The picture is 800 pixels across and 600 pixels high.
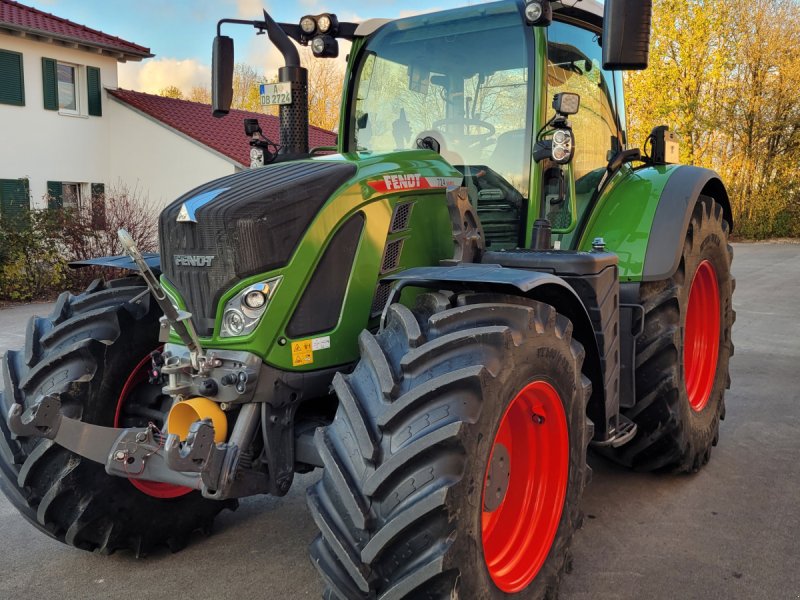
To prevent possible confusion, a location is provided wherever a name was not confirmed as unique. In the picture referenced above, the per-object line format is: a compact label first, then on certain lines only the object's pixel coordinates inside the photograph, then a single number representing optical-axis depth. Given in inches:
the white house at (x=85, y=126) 702.5
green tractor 90.9
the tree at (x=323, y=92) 1172.5
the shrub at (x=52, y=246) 443.2
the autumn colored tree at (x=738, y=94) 897.5
